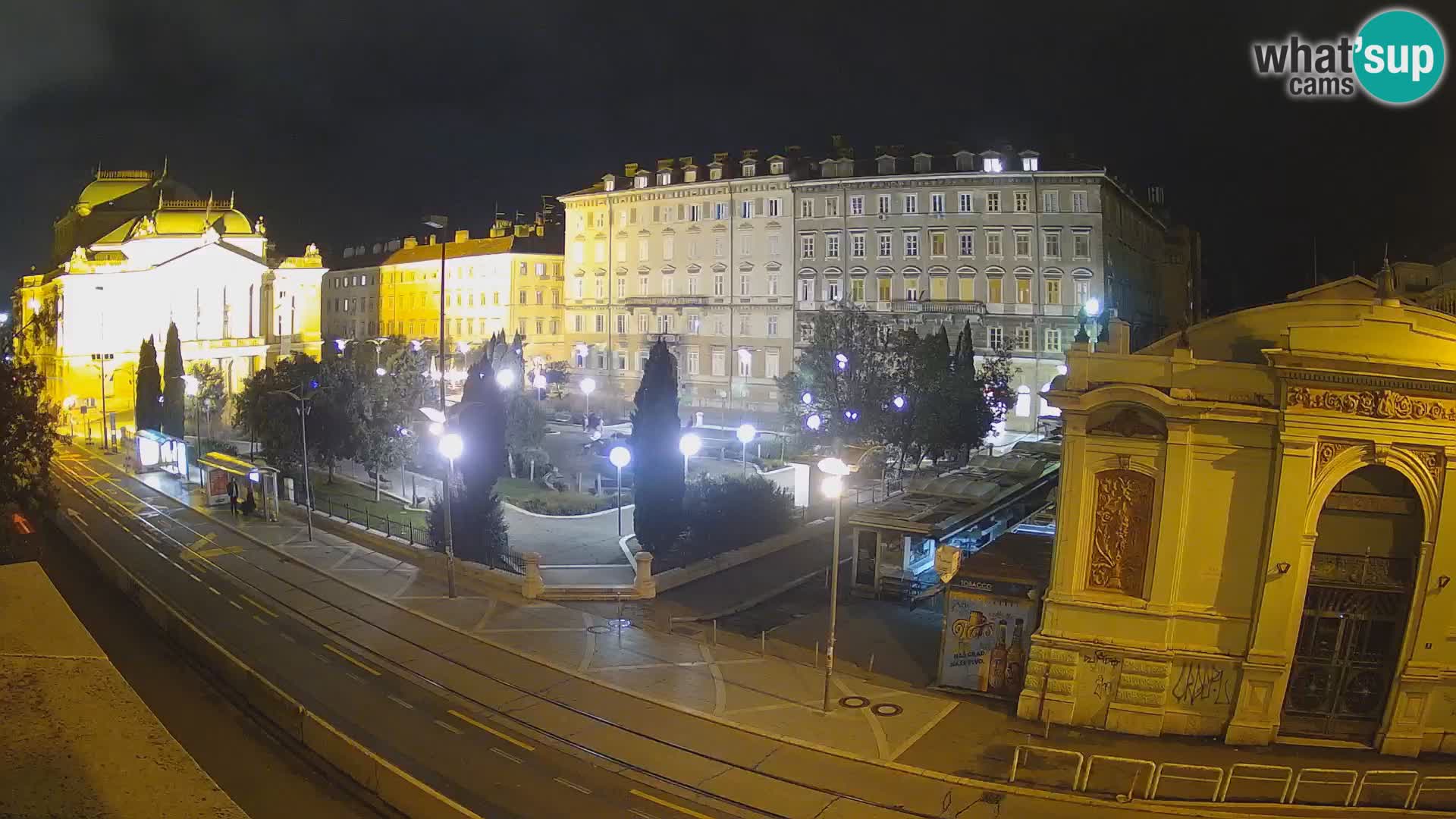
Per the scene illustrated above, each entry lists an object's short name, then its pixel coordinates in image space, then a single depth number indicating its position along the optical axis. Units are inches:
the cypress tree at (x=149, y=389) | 2174.0
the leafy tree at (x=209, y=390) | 2490.2
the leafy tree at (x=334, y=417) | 1668.3
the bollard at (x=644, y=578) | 1031.0
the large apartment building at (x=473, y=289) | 3272.6
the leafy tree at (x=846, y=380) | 1761.8
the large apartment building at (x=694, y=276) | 2650.1
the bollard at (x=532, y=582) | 1014.4
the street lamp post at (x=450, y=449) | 1013.2
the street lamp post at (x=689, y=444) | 1317.7
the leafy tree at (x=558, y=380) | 2901.1
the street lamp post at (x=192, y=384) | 2260.1
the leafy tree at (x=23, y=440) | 1032.2
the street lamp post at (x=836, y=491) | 706.2
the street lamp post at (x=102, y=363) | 2342.5
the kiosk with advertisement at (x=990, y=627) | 748.0
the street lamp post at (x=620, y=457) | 1243.8
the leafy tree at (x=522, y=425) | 1768.0
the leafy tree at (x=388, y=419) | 1638.8
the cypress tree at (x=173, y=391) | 2180.1
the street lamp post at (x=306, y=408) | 1315.7
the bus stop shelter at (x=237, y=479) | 1439.5
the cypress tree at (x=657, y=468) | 1203.2
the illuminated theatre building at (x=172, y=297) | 2871.6
